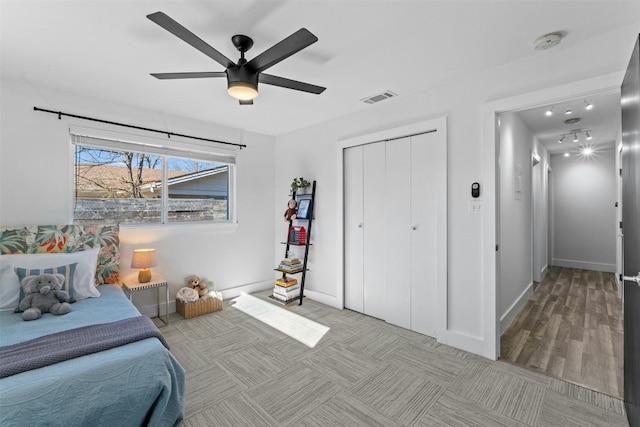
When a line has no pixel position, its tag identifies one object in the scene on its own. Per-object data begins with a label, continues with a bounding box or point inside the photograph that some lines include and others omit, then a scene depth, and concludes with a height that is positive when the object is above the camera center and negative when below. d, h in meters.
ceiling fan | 1.53 +0.93
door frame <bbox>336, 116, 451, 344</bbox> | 2.81 -0.03
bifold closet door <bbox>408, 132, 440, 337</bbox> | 2.93 -0.16
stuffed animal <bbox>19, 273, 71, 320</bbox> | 2.20 -0.63
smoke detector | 2.02 +1.22
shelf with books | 3.96 -0.45
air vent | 3.03 +1.25
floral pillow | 2.62 -0.25
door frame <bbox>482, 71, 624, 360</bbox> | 2.51 -0.12
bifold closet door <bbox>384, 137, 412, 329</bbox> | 3.17 -0.21
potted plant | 4.15 +0.43
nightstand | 3.14 -0.77
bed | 1.29 -0.81
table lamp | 3.18 -0.51
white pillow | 2.28 -0.46
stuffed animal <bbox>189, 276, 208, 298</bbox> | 3.69 -0.90
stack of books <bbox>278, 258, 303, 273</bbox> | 4.00 -0.71
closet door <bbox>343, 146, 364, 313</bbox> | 3.65 -0.19
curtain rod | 2.88 +1.01
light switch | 2.61 +0.07
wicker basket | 3.47 -1.12
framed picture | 4.13 +0.09
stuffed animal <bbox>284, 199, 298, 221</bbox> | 4.18 +0.06
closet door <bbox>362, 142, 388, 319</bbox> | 3.42 -0.18
